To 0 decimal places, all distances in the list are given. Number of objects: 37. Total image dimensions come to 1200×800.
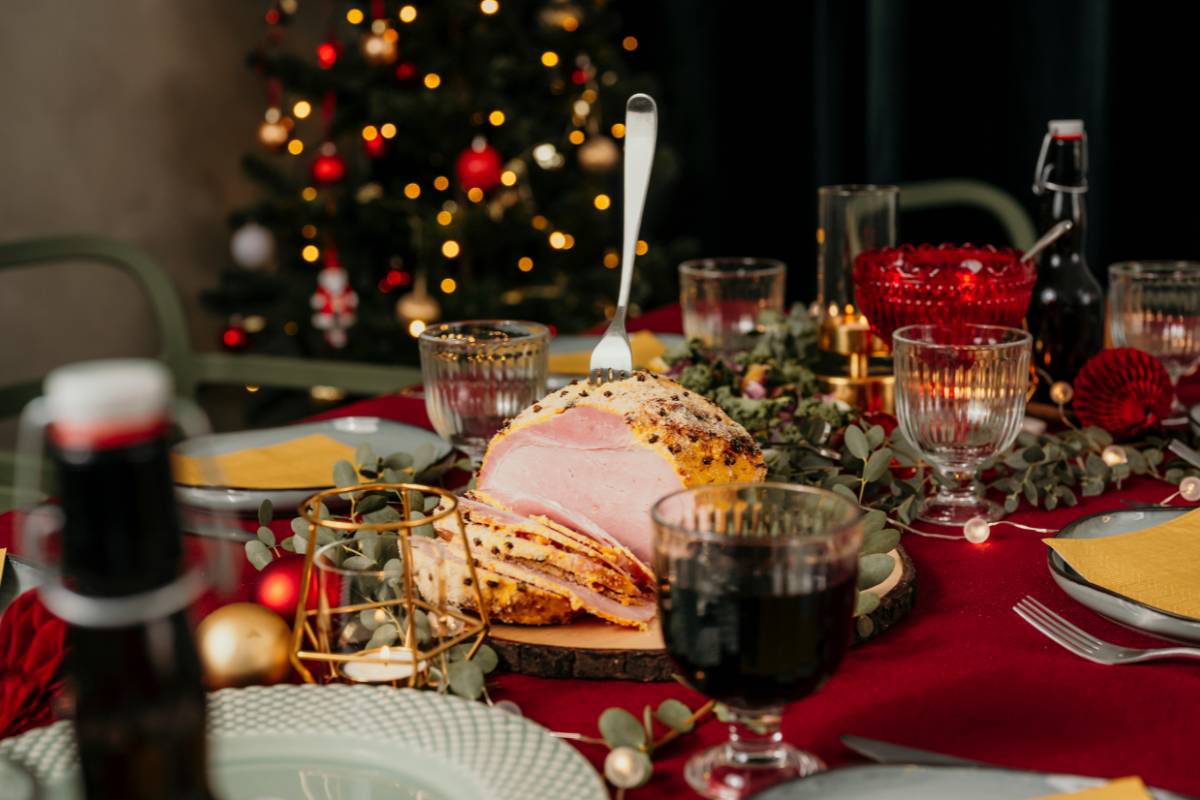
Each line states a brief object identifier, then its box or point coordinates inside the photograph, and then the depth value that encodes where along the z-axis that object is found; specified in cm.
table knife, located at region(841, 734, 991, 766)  69
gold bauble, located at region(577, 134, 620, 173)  353
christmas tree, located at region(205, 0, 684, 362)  343
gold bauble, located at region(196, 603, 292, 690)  80
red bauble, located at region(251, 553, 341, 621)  87
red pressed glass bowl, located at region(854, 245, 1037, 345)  135
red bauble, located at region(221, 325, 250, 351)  370
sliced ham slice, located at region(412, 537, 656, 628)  88
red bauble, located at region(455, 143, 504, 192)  332
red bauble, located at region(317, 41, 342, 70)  347
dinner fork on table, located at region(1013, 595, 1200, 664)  86
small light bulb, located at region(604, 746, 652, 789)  70
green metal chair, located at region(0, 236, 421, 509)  237
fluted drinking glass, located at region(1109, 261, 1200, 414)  154
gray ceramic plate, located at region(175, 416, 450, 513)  141
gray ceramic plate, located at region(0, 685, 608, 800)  66
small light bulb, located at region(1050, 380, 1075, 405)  147
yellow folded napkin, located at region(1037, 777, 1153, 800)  63
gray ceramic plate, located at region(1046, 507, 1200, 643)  87
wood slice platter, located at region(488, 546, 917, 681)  84
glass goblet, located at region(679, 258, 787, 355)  171
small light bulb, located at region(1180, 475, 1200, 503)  122
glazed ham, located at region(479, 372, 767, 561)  97
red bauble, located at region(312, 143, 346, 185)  352
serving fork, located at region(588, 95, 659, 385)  120
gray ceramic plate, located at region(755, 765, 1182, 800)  64
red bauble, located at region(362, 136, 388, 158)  352
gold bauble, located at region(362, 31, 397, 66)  335
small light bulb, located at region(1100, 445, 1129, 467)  129
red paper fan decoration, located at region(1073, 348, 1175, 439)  138
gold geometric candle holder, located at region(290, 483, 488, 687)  79
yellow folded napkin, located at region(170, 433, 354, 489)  131
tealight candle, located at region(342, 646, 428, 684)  79
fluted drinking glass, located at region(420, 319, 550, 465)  128
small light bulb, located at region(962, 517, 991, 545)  112
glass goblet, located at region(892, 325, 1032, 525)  113
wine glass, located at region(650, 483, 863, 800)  68
